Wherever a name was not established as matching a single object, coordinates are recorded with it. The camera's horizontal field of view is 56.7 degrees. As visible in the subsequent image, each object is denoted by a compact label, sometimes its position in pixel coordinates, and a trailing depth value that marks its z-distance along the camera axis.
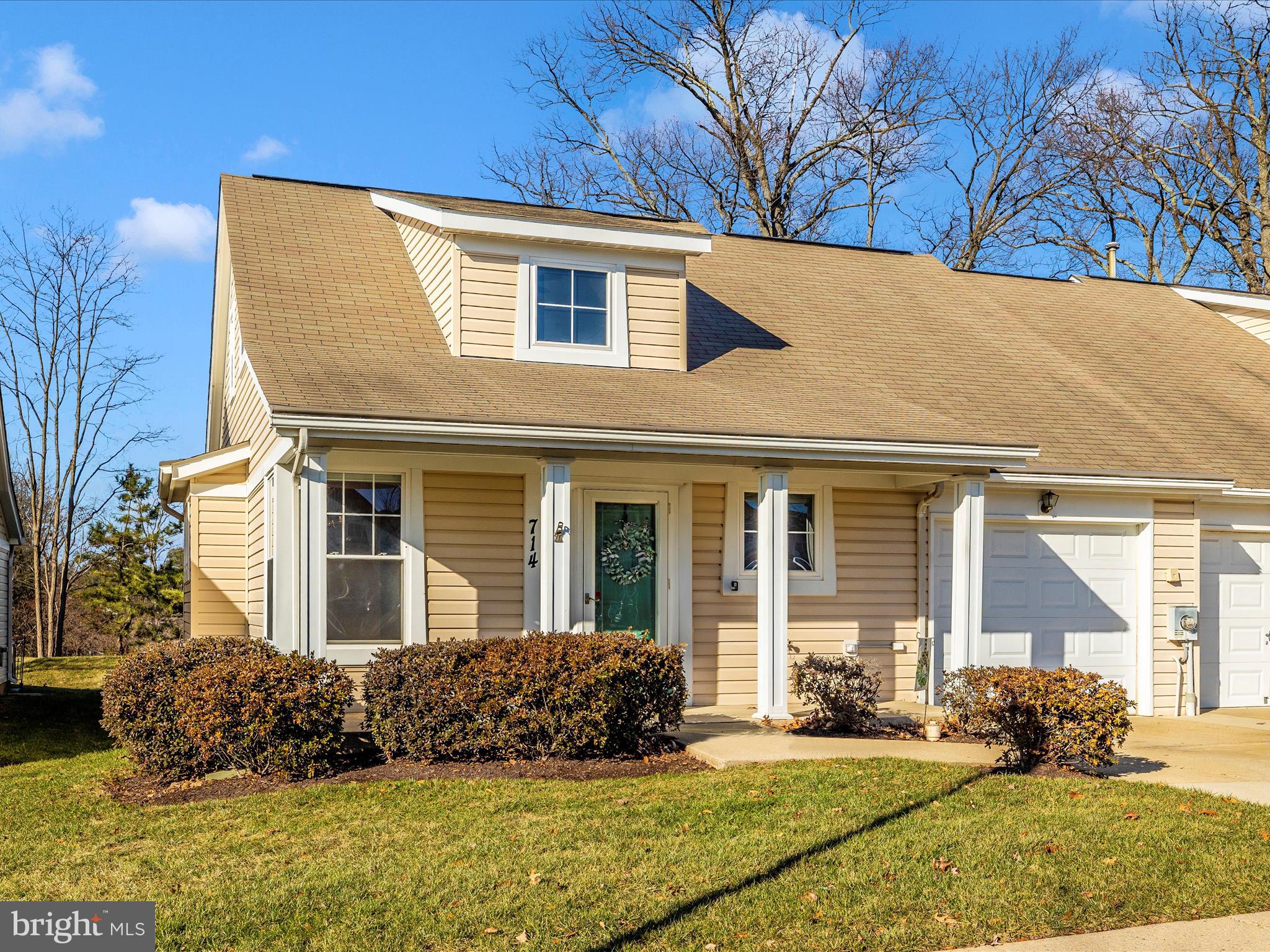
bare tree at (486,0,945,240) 26.55
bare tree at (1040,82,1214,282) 27.81
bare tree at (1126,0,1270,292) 25.84
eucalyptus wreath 11.98
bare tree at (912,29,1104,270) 28.59
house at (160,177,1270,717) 10.27
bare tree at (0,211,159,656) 28.80
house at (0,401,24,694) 18.05
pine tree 25.31
